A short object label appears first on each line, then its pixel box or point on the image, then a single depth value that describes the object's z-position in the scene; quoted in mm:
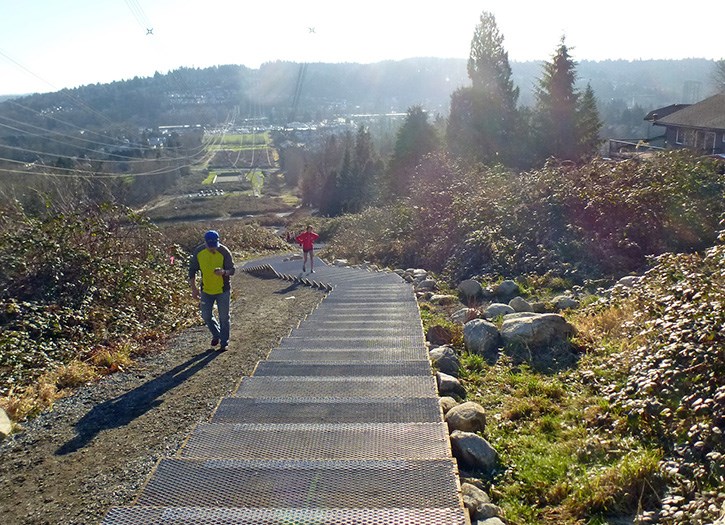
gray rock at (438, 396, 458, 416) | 4699
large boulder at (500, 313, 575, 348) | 6148
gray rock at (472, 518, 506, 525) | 3064
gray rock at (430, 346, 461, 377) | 5840
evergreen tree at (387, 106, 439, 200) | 37453
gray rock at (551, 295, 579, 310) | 7852
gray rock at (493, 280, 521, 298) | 9453
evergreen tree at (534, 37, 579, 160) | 30672
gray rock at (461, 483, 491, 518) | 3189
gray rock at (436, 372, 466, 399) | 5188
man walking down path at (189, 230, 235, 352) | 7281
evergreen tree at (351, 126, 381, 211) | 46188
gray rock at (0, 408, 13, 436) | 4896
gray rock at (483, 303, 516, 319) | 7852
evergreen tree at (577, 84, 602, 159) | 30531
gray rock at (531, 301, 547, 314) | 7763
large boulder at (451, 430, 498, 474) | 3805
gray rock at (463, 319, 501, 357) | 6414
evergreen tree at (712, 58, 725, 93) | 56681
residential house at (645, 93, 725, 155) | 25938
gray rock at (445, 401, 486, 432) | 4266
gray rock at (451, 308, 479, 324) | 7977
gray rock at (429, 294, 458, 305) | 9703
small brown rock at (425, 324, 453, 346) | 7066
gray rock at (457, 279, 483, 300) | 9750
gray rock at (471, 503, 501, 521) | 3152
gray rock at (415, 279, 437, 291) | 11380
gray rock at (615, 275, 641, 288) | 7823
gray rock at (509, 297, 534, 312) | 7852
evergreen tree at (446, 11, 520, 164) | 33906
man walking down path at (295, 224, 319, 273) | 16062
